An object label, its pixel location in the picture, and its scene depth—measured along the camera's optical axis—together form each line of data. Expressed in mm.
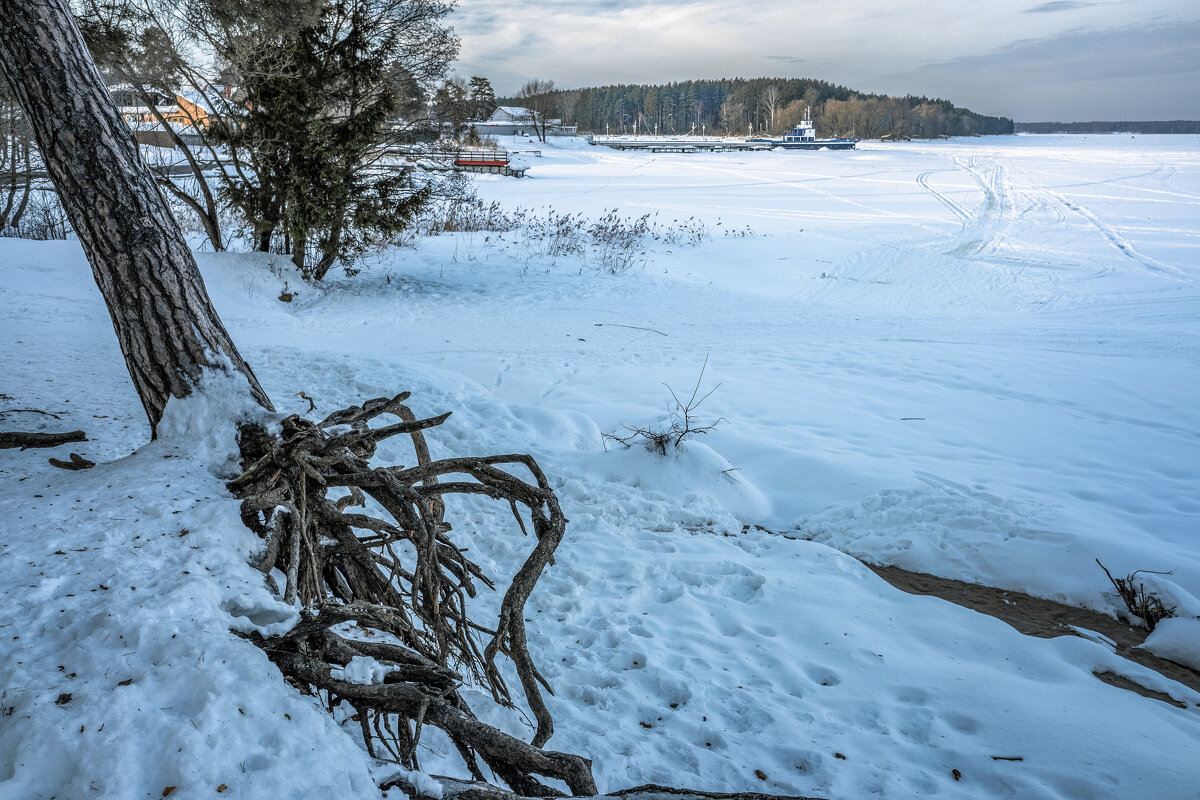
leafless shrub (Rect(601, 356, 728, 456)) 5473
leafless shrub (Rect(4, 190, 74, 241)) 13797
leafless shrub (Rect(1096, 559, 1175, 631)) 3688
